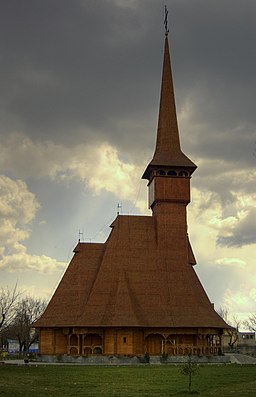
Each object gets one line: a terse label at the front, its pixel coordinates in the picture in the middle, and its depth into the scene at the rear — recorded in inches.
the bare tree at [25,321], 3537.4
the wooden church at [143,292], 2066.9
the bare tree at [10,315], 3315.9
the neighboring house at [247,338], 5448.3
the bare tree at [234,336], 3309.1
